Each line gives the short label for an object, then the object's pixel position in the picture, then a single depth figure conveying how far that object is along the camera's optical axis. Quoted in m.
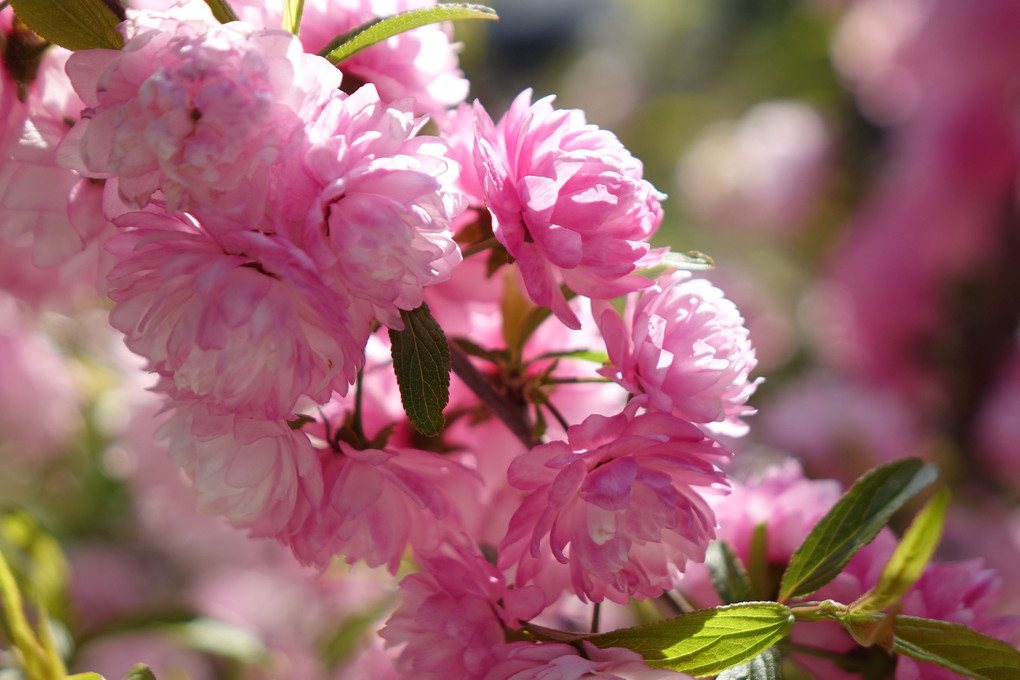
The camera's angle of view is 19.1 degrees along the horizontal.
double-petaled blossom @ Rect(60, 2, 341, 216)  0.36
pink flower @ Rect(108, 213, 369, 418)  0.37
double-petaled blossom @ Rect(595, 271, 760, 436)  0.38
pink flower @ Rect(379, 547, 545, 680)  0.38
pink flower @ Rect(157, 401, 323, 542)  0.38
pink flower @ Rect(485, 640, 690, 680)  0.37
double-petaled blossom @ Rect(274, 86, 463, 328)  0.37
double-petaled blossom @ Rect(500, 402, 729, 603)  0.38
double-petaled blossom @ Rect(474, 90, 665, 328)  0.38
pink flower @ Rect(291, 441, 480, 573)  0.39
